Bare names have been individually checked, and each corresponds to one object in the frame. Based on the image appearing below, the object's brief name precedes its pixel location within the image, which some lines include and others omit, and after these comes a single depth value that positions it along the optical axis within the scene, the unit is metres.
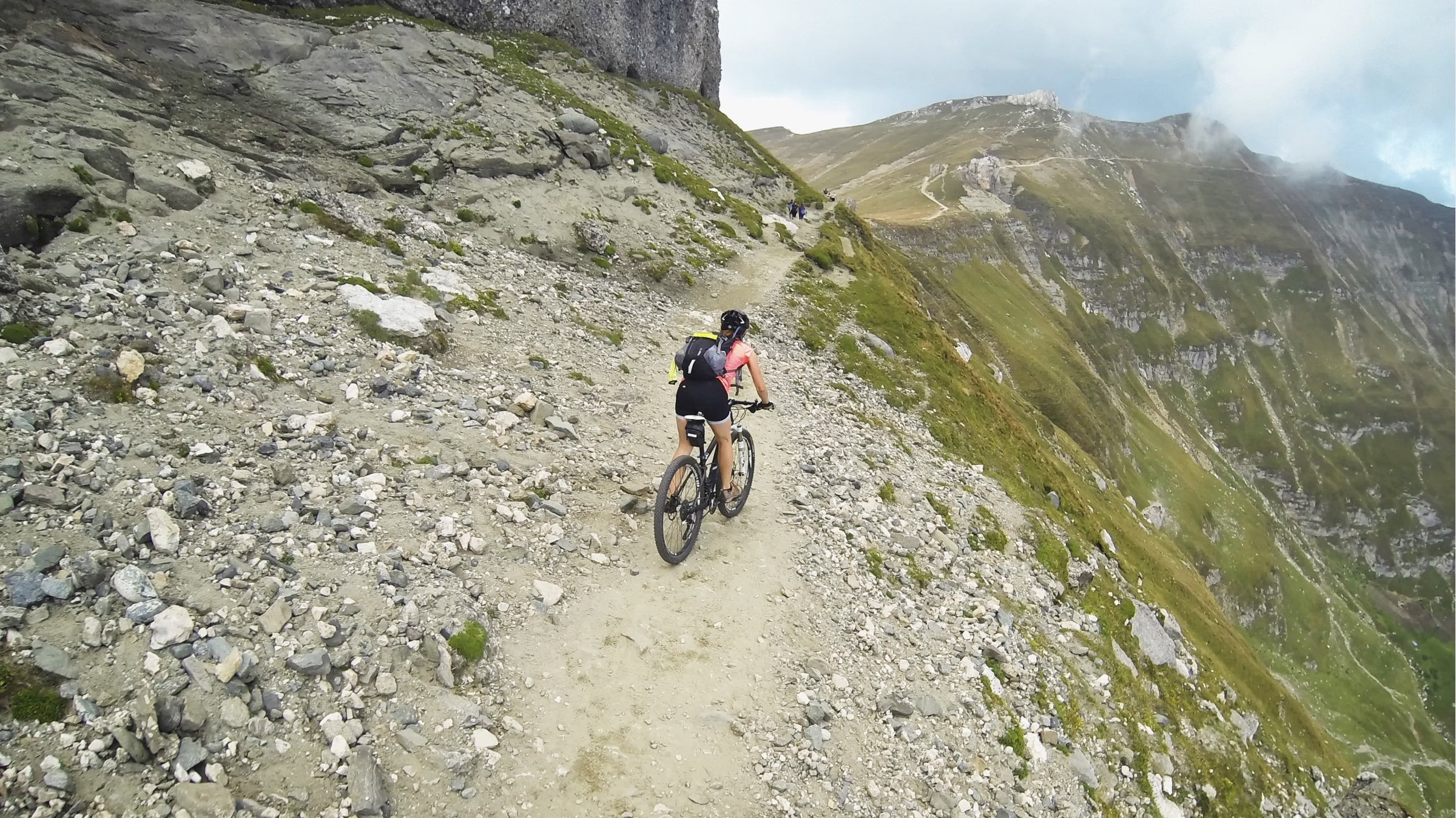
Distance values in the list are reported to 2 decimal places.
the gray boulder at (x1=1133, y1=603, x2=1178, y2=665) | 20.23
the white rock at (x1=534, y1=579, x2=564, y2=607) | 10.33
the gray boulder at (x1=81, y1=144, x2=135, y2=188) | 15.12
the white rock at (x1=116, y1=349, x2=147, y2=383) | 10.65
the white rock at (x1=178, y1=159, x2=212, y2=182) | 16.97
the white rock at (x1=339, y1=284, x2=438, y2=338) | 15.57
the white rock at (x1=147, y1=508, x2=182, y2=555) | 8.05
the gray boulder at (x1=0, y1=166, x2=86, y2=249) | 12.38
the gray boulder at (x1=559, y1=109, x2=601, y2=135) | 35.53
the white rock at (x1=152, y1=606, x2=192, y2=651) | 7.02
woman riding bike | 11.55
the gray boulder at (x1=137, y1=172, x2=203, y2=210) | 15.95
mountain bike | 11.07
